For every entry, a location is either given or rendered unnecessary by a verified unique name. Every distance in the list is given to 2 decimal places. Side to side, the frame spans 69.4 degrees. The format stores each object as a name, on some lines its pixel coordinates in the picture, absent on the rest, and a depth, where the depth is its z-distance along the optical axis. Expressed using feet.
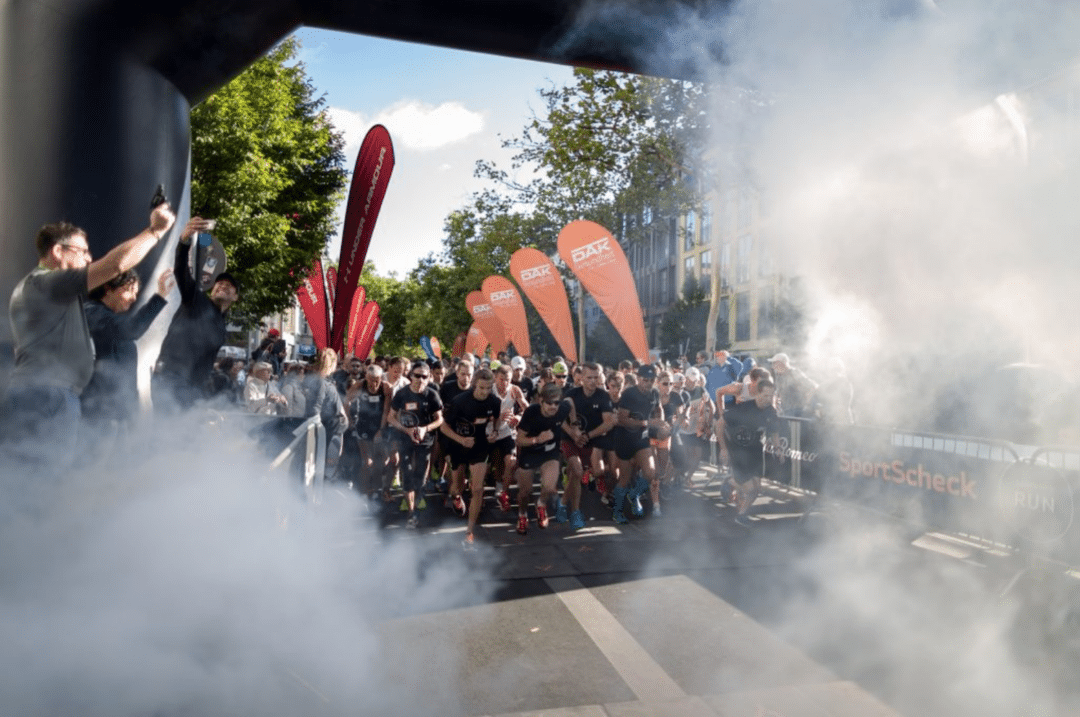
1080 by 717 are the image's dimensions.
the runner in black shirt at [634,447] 26.96
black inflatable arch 12.38
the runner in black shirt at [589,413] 27.68
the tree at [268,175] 53.01
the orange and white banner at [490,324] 81.71
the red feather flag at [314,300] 56.18
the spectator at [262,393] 25.40
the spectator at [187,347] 14.12
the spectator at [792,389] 28.48
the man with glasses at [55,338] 10.10
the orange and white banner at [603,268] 40.24
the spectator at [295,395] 25.30
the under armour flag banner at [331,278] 34.50
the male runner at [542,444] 25.66
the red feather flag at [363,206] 26.25
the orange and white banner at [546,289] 55.21
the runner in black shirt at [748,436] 26.11
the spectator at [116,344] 12.08
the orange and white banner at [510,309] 73.31
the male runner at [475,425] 24.36
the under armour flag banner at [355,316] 65.06
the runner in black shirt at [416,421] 26.71
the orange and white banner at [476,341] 97.55
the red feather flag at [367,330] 76.48
